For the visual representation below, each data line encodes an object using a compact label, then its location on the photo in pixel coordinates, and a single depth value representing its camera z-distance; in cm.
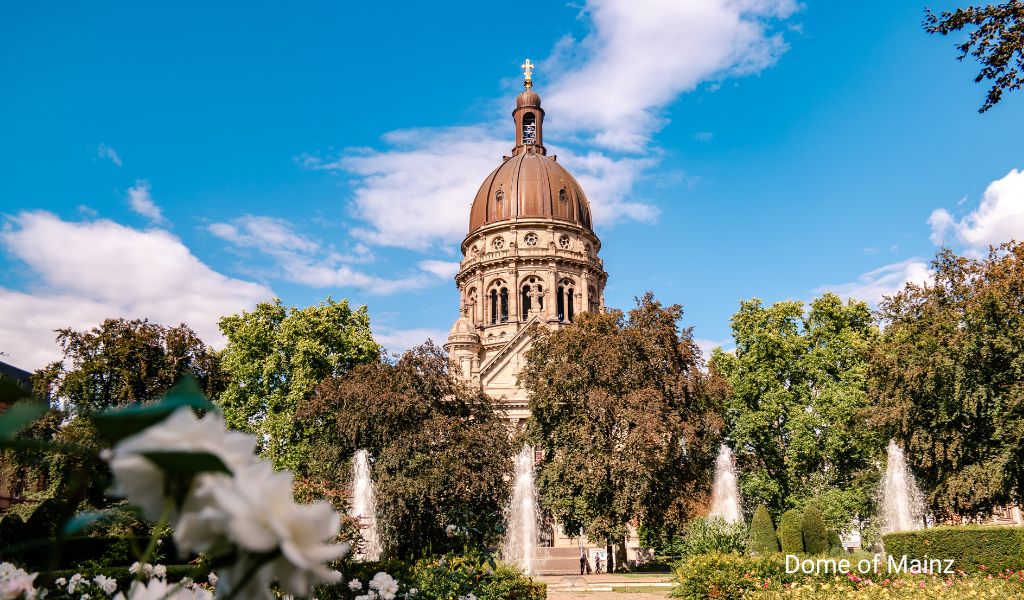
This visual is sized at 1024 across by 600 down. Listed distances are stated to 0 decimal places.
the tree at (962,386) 2698
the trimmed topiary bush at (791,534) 2284
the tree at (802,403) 3891
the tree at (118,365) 3766
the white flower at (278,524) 144
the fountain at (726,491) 3512
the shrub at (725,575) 1791
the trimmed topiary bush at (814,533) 2333
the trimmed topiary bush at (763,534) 2453
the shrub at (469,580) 1384
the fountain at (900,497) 3116
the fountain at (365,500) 2881
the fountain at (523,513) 3341
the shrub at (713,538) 2494
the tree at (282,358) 3938
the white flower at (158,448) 148
